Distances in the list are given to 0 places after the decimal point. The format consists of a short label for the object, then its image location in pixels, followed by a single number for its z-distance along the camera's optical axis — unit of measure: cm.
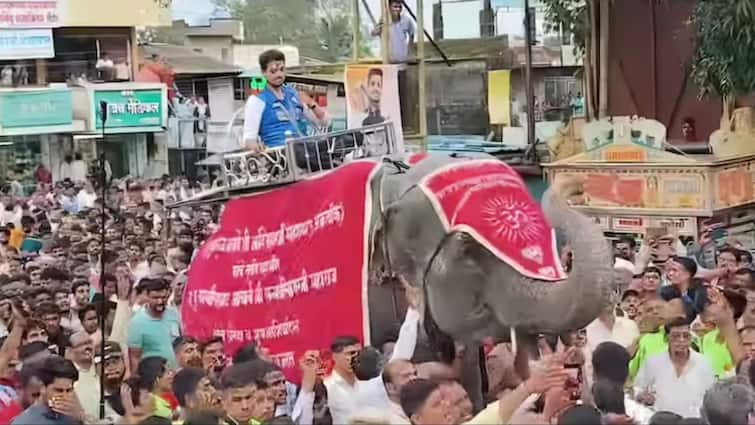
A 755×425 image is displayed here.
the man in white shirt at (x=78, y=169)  2645
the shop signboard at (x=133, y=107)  2625
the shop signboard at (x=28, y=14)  2562
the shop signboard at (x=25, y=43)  2570
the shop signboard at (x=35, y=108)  2528
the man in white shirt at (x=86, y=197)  1781
